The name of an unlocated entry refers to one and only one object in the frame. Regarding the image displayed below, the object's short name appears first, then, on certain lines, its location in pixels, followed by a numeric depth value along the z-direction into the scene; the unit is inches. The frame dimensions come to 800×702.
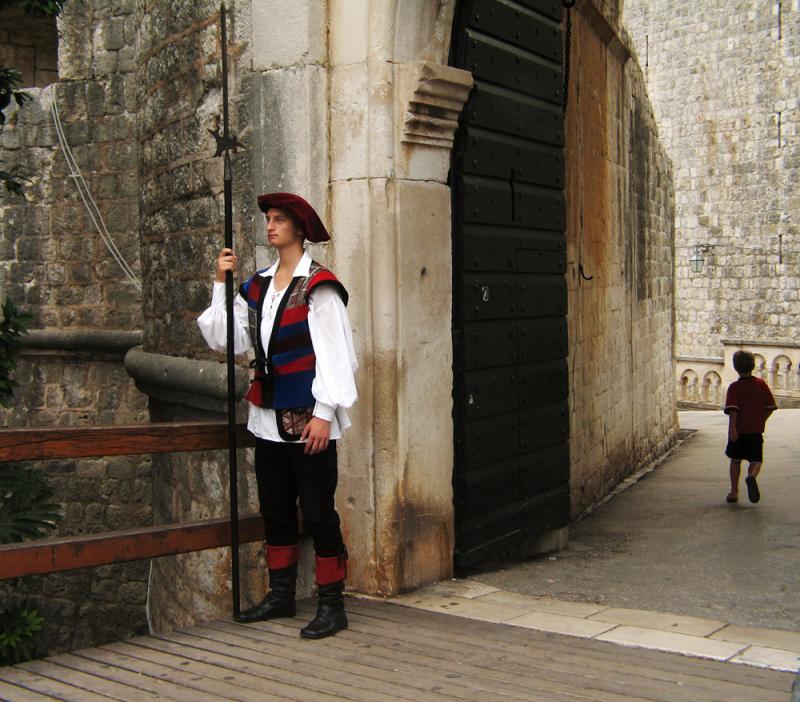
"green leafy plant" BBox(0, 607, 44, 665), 230.7
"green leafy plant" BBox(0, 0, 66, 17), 207.0
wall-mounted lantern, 930.7
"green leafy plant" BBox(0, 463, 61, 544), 222.4
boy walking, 310.7
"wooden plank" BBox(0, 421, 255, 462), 148.3
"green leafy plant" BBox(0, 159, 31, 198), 225.5
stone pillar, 173.8
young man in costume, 147.6
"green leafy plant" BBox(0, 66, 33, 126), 222.7
